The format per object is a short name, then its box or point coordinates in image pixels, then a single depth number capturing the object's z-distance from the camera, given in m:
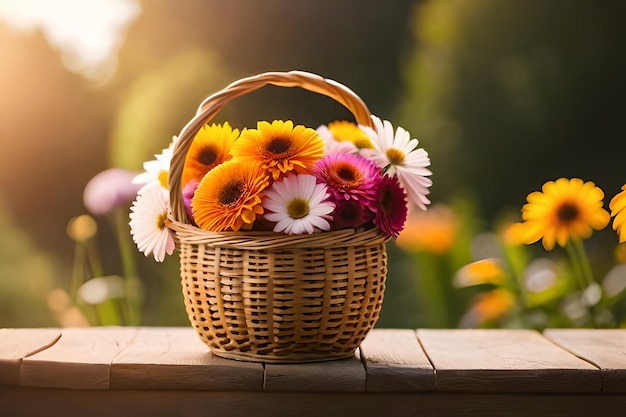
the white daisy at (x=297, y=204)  1.50
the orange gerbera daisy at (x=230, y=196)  1.50
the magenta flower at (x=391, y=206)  1.54
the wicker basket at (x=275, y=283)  1.51
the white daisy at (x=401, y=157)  1.58
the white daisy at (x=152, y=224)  1.58
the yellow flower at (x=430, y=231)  1.97
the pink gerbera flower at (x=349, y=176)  1.52
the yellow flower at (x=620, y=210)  1.61
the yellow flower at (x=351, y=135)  1.62
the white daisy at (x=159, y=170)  1.61
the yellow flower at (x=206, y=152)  1.59
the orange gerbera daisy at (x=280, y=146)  1.52
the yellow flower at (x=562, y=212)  1.73
